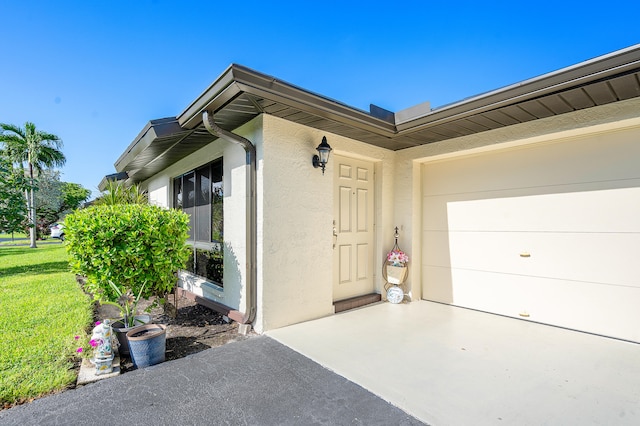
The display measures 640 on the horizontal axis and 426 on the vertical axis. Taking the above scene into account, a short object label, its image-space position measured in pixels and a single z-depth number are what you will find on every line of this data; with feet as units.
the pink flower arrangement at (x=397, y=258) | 16.55
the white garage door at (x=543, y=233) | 11.59
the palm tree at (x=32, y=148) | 50.26
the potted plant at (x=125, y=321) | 10.23
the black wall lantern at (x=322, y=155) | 13.20
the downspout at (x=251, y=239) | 12.30
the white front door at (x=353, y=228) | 15.87
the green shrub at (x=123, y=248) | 10.90
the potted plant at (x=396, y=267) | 16.47
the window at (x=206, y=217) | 15.74
